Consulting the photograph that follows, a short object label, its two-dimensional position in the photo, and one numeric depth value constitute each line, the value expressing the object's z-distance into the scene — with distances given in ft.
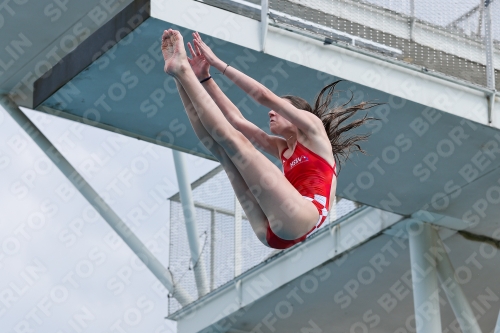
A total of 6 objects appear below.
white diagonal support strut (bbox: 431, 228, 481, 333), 71.26
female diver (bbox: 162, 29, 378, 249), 35.86
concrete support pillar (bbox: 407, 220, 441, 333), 69.97
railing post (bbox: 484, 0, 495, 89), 61.26
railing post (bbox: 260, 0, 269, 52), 54.80
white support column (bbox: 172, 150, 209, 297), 79.30
